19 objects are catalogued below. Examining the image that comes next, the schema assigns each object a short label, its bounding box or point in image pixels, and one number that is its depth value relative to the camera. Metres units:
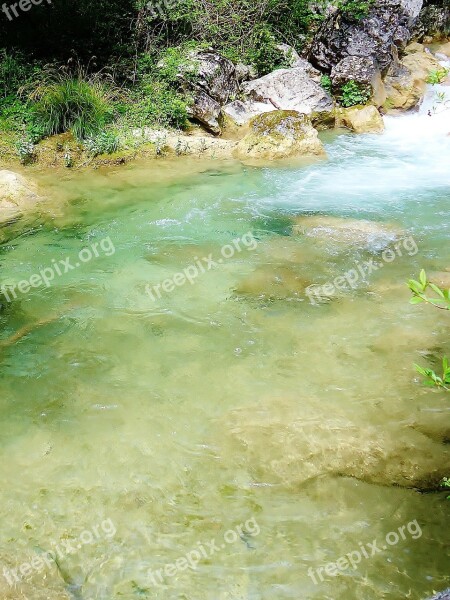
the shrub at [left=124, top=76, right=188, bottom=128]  9.69
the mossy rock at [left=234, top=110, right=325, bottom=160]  8.96
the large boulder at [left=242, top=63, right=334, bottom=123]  10.80
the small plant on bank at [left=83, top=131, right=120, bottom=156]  8.59
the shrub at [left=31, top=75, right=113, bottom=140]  8.83
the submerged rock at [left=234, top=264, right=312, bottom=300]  4.67
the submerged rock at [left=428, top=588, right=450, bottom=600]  1.72
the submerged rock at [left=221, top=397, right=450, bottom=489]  2.81
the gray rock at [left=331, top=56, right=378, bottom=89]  11.26
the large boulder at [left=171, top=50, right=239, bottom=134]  10.03
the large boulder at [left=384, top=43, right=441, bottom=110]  11.61
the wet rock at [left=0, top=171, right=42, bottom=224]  6.74
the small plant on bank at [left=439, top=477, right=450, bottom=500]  2.56
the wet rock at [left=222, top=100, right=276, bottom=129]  10.51
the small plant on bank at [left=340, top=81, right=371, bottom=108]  11.23
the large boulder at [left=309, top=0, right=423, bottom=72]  11.75
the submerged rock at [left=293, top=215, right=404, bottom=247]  5.77
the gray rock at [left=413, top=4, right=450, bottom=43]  14.55
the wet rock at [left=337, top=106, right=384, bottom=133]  10.59
